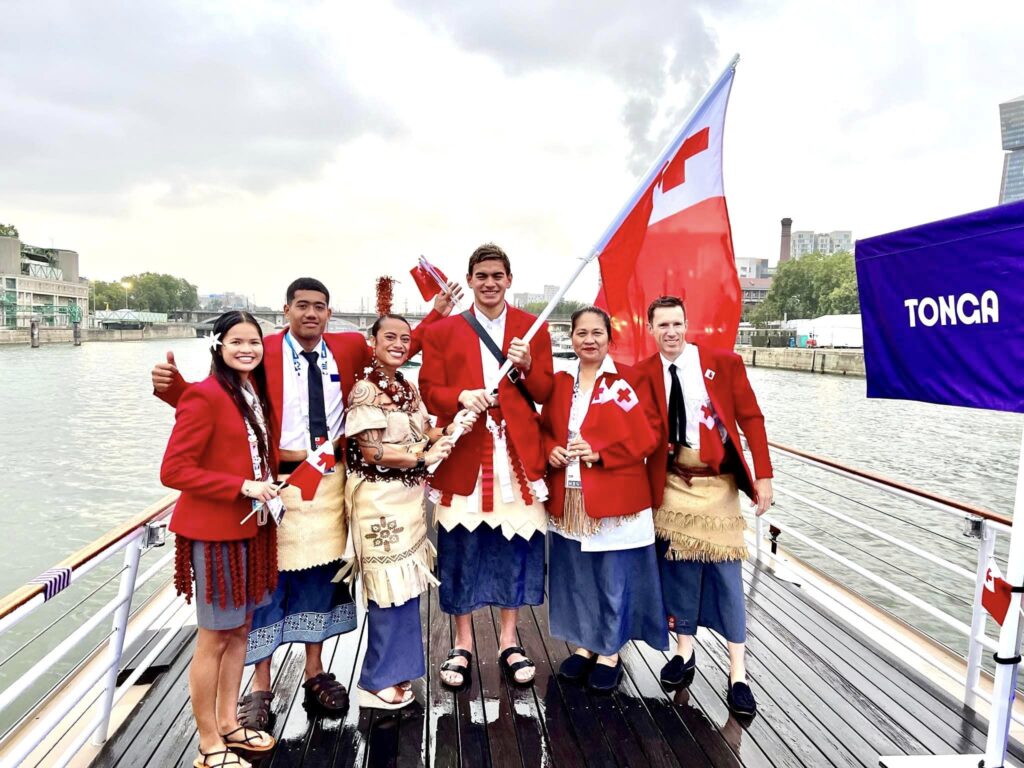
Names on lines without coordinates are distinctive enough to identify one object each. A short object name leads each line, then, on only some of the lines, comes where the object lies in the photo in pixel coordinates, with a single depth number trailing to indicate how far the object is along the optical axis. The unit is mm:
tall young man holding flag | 2717
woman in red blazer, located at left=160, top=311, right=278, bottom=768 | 2004
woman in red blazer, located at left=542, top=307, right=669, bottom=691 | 2629
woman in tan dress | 2418
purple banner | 1871
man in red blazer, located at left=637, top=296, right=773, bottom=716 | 2674
